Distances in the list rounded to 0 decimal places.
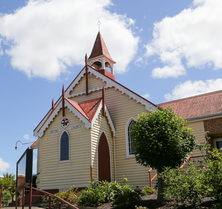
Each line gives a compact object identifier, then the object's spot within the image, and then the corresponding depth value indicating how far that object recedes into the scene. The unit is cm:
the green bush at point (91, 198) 1390
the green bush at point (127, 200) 1243
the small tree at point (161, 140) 1295
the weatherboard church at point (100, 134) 1836
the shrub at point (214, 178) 1029
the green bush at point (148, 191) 1537
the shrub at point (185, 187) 1063
